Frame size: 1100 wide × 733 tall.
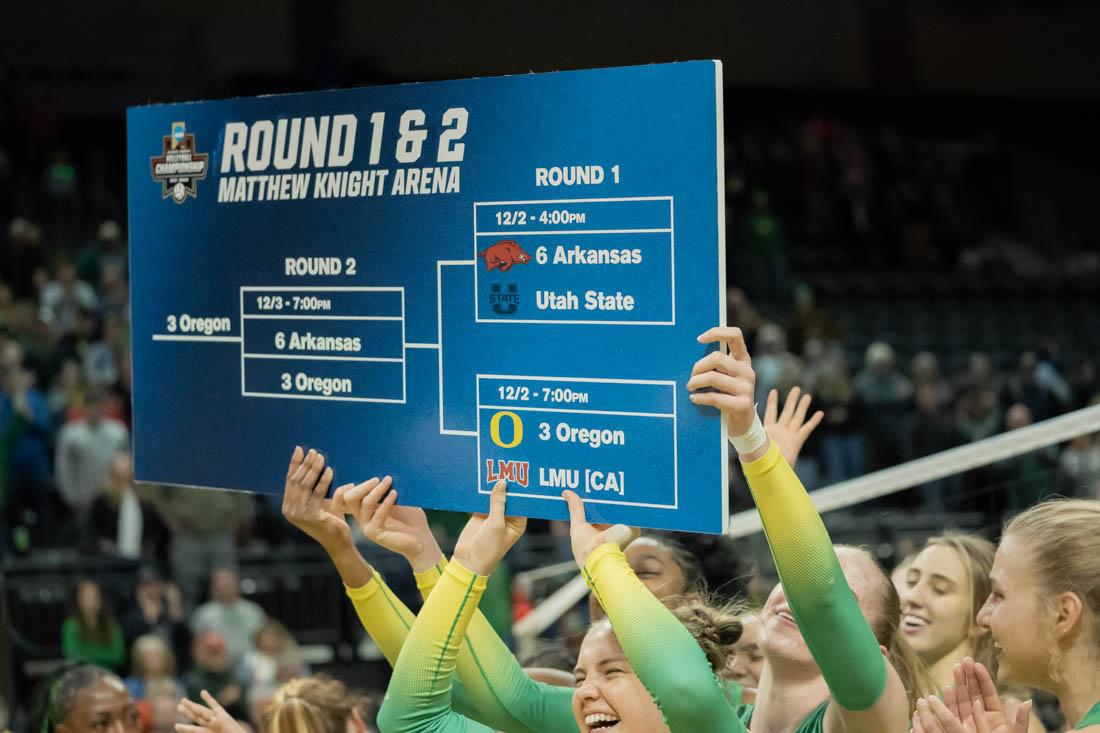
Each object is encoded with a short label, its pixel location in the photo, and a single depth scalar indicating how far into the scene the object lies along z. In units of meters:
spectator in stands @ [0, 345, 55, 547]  9.34
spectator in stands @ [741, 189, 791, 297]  13.42
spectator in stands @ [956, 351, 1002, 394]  11.07
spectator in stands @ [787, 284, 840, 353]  12.08
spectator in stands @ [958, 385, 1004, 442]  10.55
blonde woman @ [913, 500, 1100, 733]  2.23
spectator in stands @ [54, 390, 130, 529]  9.31
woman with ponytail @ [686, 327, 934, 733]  2.31
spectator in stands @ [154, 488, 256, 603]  8.55
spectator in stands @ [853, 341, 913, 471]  10.73
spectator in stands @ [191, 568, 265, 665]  7.52
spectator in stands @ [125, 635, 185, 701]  6.44
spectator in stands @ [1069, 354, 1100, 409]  11.27
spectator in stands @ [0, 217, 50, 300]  11.58
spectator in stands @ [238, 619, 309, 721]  6.85
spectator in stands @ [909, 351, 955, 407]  11.03
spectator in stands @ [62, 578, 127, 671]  7.45
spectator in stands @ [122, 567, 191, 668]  7.59
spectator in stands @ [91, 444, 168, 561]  8.74
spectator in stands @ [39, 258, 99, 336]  10.80
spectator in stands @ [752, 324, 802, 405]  10.83
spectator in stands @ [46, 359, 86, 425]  9.92
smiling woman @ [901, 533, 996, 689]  3.24
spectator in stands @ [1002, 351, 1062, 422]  11.02
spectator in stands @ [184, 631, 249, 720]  6.58
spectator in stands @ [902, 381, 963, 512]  10.50
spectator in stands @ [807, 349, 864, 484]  10.76
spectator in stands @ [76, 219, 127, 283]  11.74
